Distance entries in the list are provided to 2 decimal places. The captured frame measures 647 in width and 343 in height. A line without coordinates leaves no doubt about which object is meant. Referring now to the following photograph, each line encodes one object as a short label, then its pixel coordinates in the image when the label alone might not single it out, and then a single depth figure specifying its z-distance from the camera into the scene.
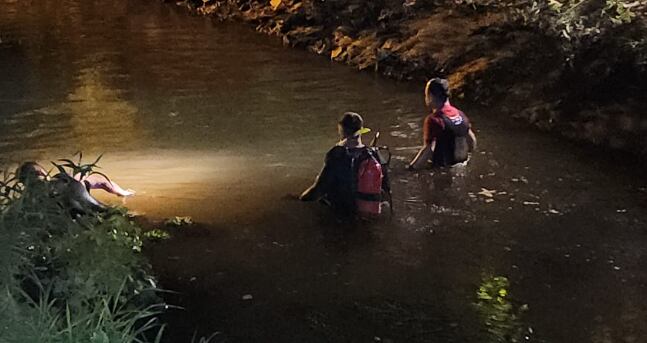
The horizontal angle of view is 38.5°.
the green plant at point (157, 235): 7.83
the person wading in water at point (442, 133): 9.44
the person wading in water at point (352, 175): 7.89
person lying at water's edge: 6.15
